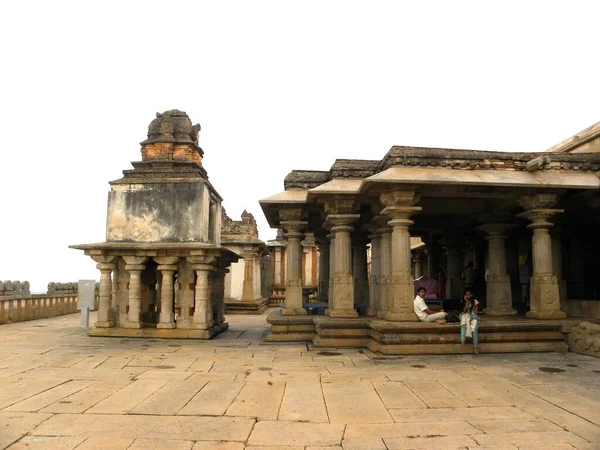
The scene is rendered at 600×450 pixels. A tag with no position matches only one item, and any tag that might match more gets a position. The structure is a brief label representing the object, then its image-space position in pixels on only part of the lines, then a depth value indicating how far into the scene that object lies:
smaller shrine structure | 12.27
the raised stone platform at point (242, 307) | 22.58
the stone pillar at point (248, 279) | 23.14
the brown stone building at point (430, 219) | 9.62
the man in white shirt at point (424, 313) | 9.34
